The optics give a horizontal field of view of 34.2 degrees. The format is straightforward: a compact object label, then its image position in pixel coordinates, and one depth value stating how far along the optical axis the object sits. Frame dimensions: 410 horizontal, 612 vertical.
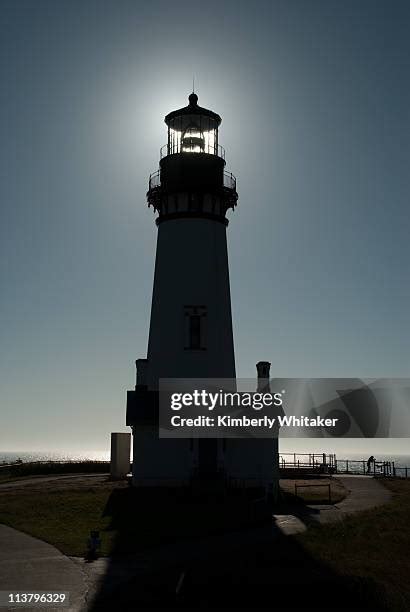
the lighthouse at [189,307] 34.03
